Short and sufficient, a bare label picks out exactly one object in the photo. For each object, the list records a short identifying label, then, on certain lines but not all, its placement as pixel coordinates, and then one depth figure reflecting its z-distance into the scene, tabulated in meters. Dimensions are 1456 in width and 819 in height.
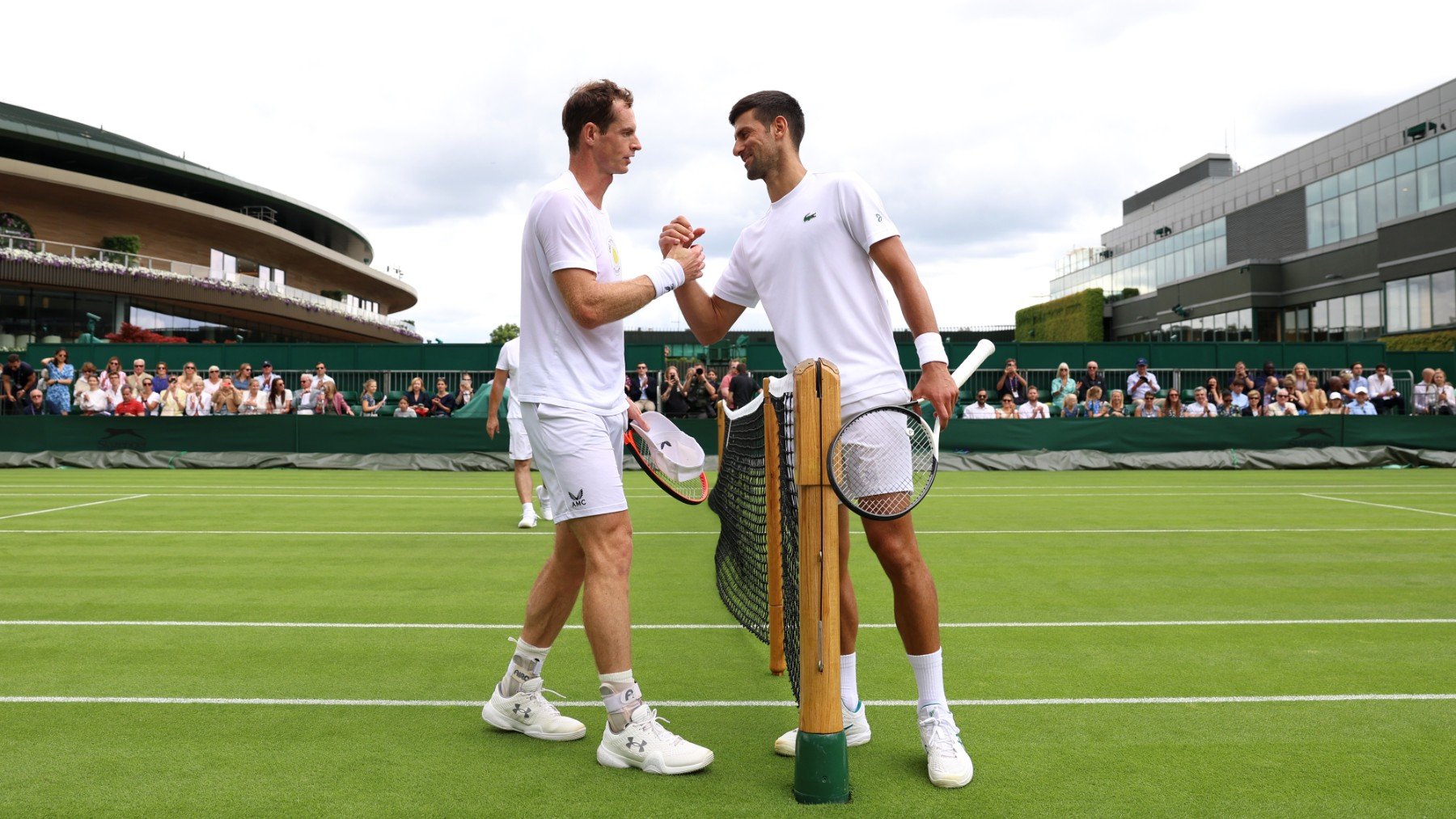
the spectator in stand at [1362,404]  18.62
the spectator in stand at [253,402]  19.30
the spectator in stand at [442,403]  19.48
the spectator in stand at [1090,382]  19.52
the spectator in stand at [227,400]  19.50
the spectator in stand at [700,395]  18.84
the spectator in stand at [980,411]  17.98
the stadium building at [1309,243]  37.78
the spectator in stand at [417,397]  19.69
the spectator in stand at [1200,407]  18.70
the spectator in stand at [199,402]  19.33
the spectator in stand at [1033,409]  18.28
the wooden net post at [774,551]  4.30
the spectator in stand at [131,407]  18.92
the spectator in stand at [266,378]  19.84
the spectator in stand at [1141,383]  19.44
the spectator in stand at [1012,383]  19.11
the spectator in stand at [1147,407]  18.86
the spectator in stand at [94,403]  19.19
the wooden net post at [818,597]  2.96
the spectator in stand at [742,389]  17.46
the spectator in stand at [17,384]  20.31
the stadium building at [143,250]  41.06
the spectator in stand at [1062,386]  19.00
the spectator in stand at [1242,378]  19.58
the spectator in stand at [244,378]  20.08
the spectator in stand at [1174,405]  18.67
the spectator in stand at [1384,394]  19.41
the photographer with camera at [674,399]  18.41
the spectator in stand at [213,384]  19.58
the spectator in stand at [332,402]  19.39
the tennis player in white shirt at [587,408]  3.30
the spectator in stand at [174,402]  19.11
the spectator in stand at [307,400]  19.17
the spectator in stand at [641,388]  18.42
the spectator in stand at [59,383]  19.77
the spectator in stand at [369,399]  19.55
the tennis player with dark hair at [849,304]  3.30
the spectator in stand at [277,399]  19.59
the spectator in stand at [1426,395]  20.11
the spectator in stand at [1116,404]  18.12
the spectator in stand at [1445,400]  19.95
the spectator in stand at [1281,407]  18.44
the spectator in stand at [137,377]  19.48
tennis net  3.65
